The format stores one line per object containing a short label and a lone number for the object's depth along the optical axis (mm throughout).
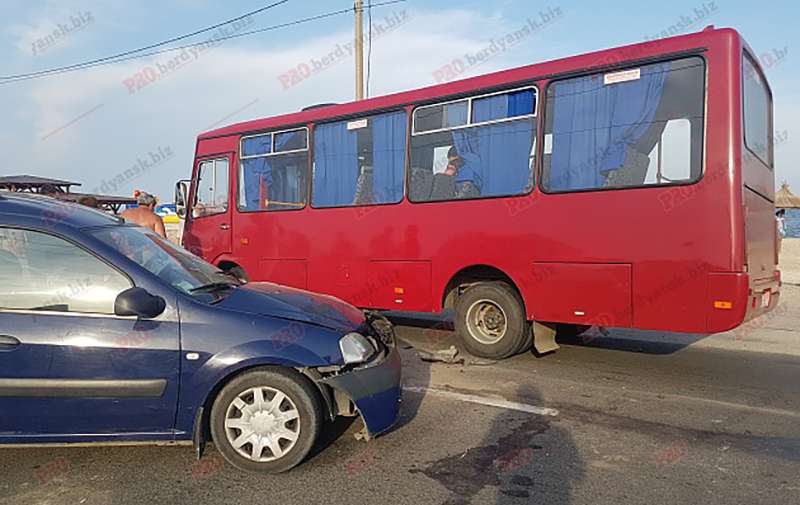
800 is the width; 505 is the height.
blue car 3264
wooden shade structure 20761
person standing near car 8484
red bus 5121
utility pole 15766
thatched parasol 21031
